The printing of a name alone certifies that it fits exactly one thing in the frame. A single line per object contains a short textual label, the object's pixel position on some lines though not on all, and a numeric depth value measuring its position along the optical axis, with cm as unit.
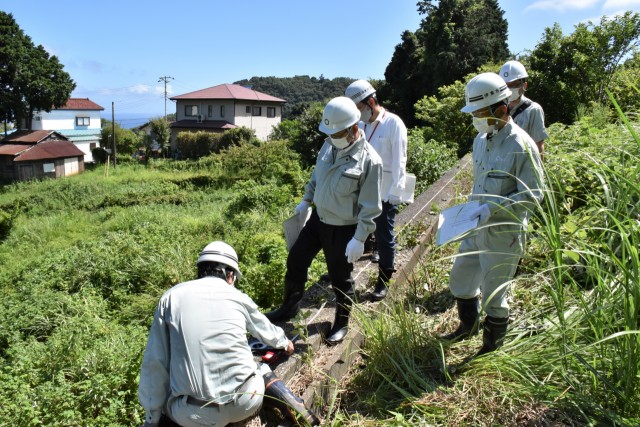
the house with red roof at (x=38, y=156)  2955
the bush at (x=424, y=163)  803
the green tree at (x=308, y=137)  2220
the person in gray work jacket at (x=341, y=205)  292
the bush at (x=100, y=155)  3669
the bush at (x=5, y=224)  1634
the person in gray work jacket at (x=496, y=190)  250
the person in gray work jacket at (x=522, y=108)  416
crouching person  224
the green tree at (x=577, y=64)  1162
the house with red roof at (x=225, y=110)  3819
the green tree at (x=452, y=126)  1184
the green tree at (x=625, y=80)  902
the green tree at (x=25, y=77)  3141
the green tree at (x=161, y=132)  3628
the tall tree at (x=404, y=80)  2598
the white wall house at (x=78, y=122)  4041
